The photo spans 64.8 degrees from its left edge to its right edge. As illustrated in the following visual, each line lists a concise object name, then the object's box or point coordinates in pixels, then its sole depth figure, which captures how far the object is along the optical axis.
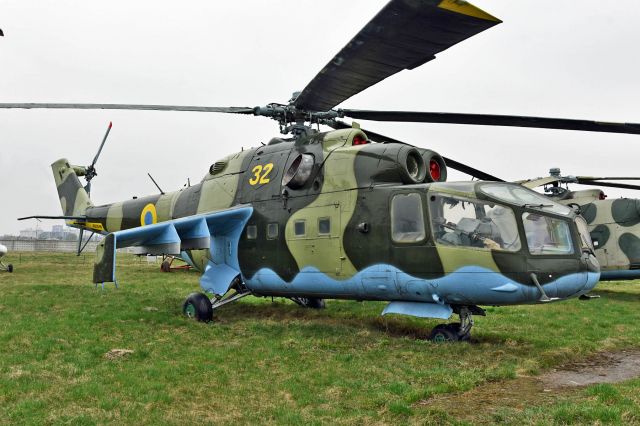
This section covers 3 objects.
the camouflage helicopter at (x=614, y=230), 17.02
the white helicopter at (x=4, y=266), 25.35
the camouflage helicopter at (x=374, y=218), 7.68
